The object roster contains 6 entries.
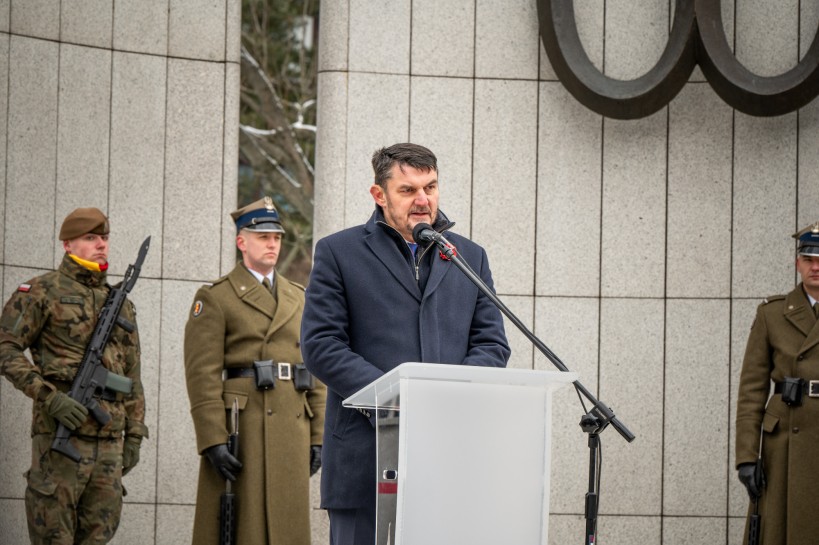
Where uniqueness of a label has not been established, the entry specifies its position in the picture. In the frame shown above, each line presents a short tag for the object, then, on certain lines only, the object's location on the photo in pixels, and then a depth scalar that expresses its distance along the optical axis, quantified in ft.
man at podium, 25.91
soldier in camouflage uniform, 39.22
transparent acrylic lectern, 22.22
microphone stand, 24.07
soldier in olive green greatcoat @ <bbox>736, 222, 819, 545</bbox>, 43.25
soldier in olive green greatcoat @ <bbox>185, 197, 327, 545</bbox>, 40.73
